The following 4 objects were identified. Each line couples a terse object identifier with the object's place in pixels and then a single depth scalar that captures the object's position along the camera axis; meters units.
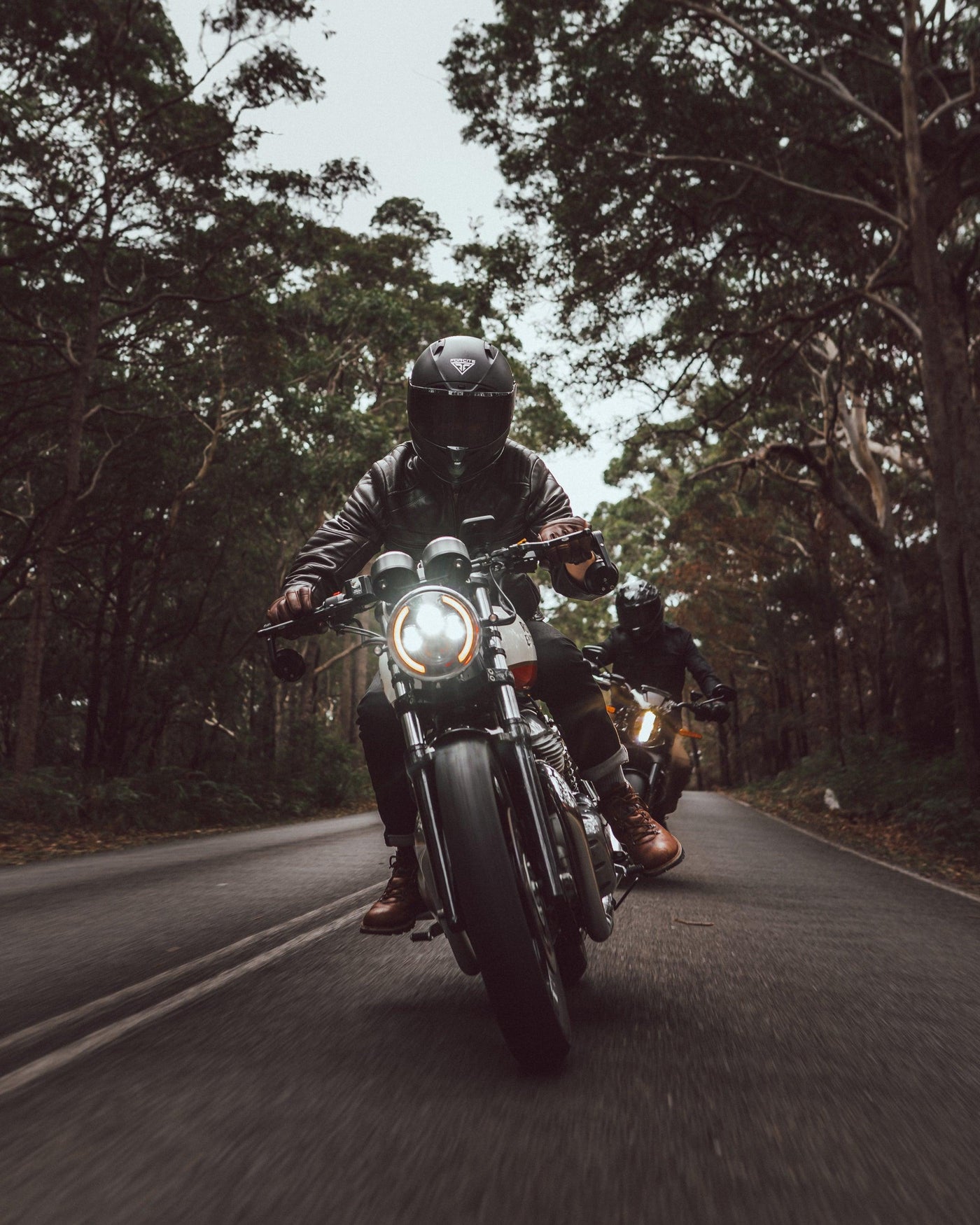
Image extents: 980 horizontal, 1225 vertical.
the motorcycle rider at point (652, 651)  7.25
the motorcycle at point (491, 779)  2.44
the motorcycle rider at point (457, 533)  3.36
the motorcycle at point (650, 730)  6.65
